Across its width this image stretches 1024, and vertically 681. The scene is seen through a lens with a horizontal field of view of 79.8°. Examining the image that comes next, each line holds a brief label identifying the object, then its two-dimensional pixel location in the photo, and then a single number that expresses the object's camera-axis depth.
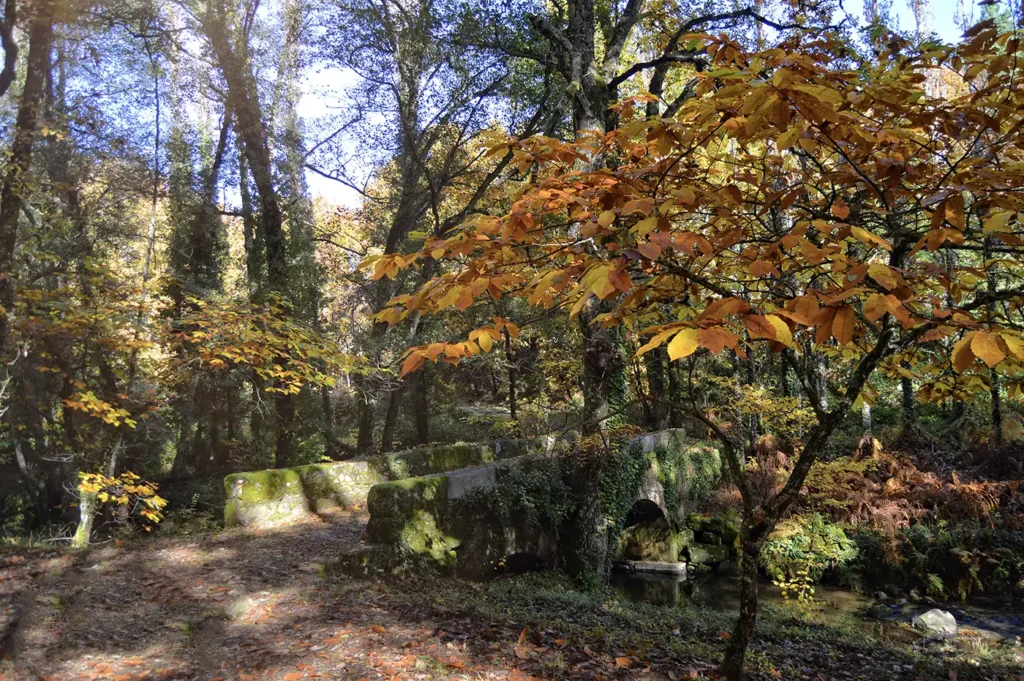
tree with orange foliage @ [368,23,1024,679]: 1.92
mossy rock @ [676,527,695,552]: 13.12
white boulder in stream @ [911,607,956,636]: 8.87
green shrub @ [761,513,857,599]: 11.50
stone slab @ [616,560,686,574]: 12.33
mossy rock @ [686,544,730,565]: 13.09
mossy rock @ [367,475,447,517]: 7.36
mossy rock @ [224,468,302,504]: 8.73
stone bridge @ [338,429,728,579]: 7.33
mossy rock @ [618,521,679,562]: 12.54
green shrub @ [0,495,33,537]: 12.63
